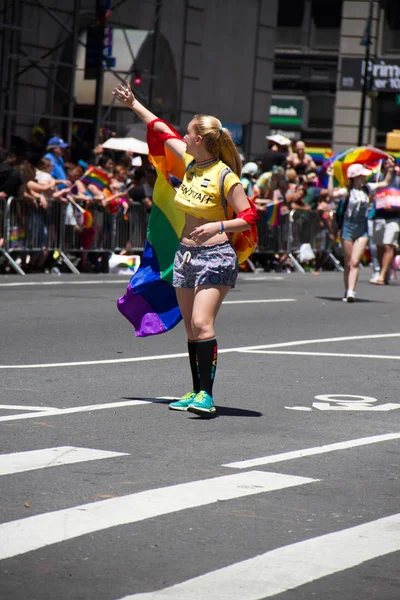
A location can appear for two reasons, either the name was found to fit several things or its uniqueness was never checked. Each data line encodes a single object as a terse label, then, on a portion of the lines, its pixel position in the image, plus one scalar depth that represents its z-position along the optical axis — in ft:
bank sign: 177.37
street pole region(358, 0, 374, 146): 124.98
